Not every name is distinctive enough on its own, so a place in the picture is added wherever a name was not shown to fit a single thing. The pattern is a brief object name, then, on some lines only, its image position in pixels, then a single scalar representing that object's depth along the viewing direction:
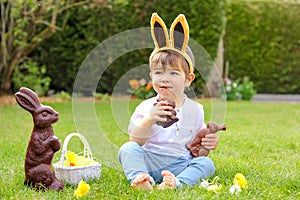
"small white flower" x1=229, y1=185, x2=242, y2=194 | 2.61
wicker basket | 2.80
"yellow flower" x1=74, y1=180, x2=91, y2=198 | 2.52
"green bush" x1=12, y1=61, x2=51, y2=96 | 8.55
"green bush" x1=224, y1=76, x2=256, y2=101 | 9.80
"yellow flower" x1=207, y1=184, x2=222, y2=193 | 2.64
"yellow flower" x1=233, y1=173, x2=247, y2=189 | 2.72
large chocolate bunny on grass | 2.63
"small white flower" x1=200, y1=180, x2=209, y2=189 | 2.75
